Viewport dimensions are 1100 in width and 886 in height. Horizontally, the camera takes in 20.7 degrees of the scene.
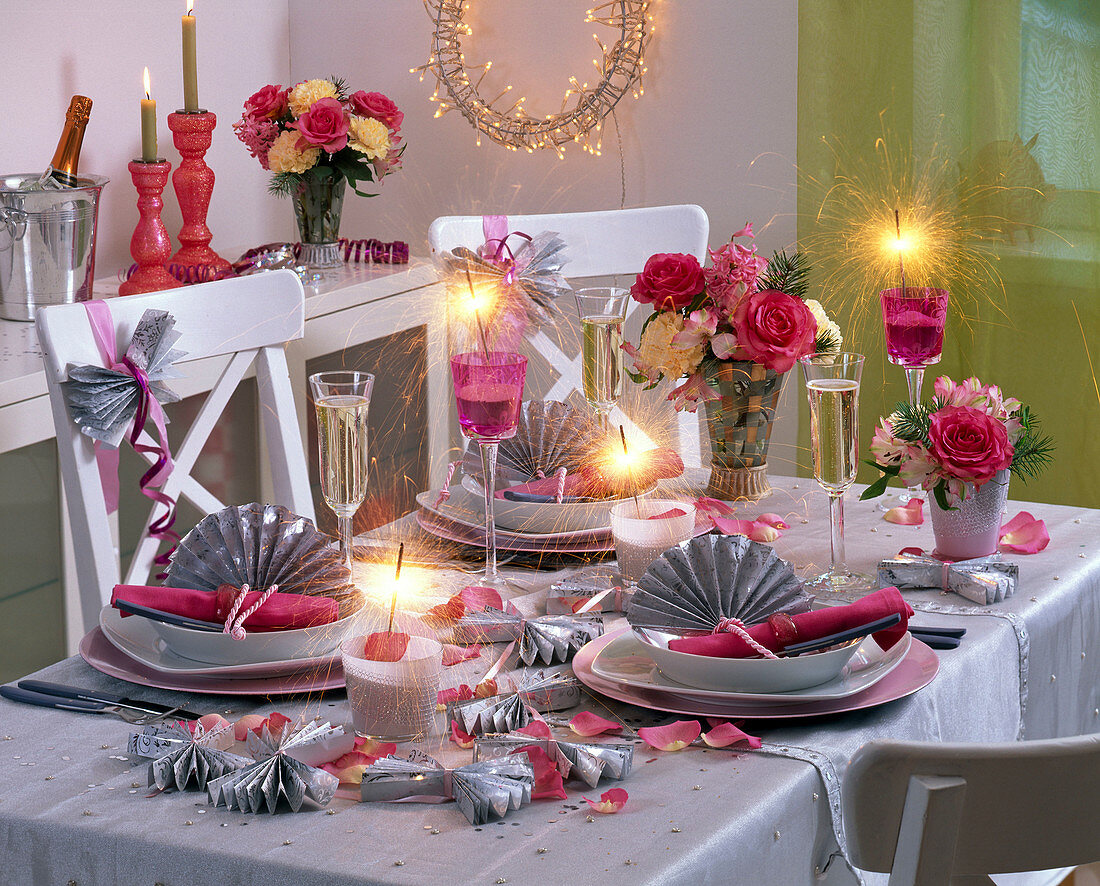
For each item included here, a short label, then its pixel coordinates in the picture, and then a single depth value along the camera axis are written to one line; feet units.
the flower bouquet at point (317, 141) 13.91
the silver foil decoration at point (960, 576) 9.26
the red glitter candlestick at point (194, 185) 14.30
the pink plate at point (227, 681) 8.65
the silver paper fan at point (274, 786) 8.01
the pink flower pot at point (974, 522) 9.53
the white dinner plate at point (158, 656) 8.67
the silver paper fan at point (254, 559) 9.07
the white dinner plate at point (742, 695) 8.44
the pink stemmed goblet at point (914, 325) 10.18
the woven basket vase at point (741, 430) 10.29
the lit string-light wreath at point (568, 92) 15.60
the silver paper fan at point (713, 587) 8.74
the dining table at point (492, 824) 7.80
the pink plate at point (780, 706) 8.43
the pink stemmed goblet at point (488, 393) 9.30
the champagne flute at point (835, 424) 9.26
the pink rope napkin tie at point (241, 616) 8.69
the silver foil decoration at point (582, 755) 8.11
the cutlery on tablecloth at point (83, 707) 8.52
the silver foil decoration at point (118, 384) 9.96
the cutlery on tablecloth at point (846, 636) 8.47
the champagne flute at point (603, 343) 9.99
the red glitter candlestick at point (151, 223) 13.75
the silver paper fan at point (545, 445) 10.45
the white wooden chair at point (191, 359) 9.97
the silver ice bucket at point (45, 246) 12.26
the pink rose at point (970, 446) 9.40
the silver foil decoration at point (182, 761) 8.12
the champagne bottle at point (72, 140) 12.80
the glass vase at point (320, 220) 14.61
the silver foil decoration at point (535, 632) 8.85
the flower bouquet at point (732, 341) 10.08
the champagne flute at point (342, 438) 9.27
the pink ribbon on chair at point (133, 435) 10.00
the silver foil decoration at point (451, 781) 8.00
